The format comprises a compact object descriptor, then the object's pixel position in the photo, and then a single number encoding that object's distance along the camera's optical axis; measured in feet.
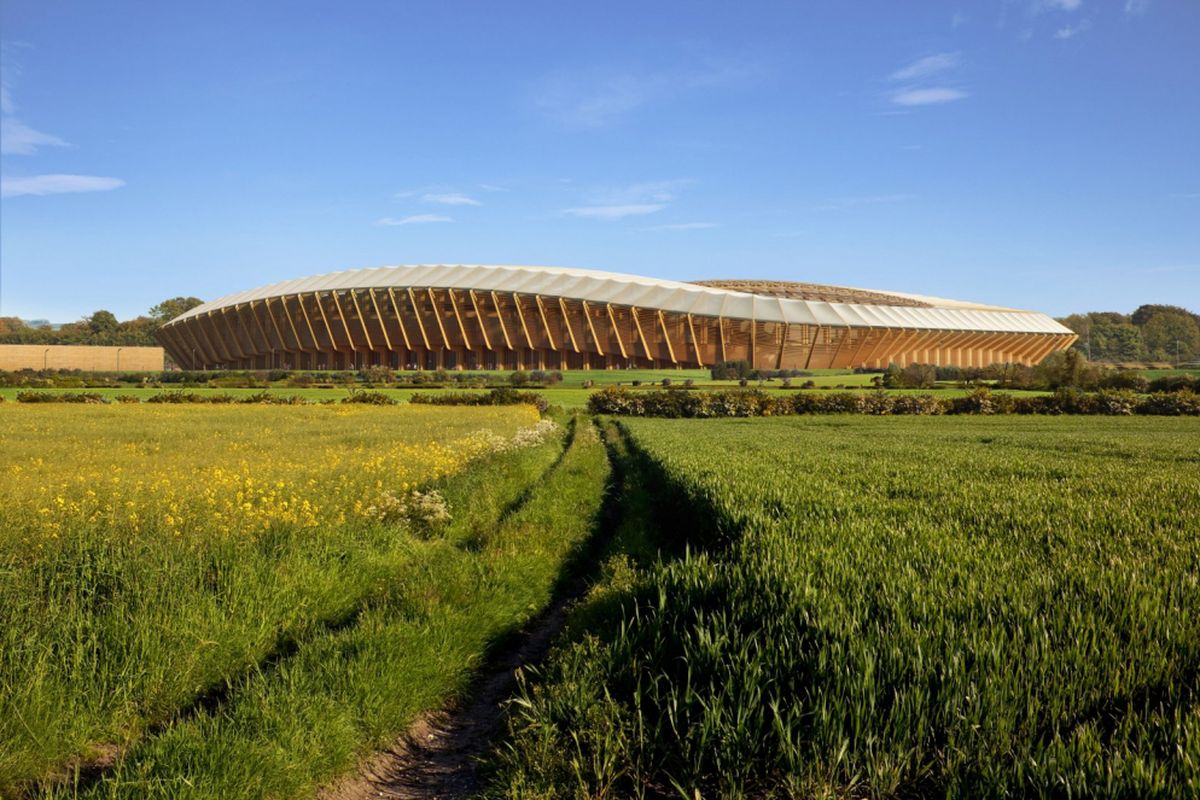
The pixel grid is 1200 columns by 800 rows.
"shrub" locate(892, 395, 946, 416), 139.33
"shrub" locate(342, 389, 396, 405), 130.31
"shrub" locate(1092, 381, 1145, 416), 131.13
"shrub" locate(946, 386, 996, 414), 135.44
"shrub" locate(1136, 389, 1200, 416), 127.03
